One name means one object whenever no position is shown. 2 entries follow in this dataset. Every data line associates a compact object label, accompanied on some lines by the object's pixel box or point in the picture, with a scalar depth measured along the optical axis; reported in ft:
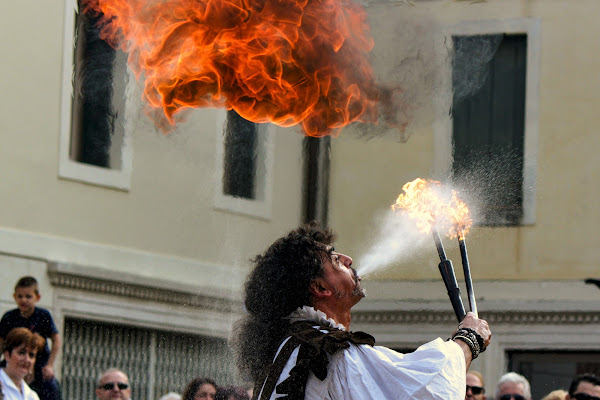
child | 59.82
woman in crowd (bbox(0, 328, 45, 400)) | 52.65
